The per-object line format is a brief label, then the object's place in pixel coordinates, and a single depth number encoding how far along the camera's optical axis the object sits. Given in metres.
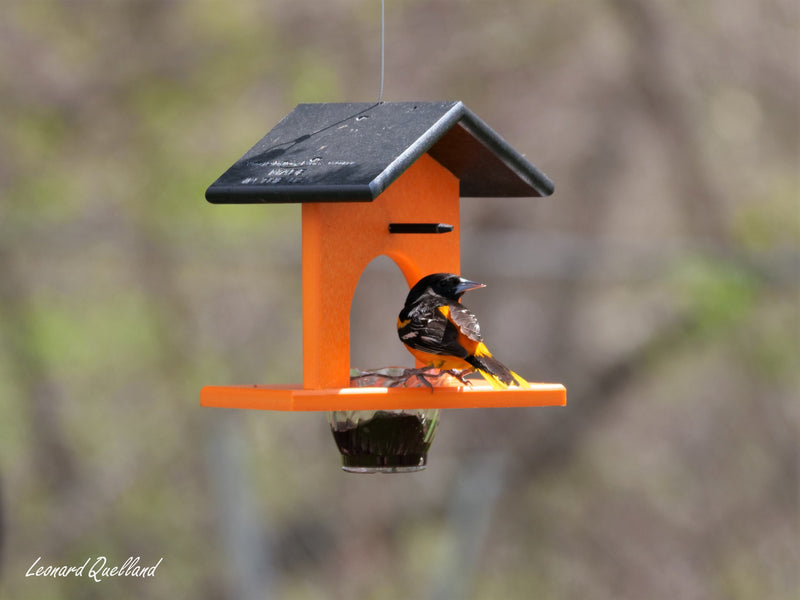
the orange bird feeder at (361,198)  8.53
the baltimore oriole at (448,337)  8.89
